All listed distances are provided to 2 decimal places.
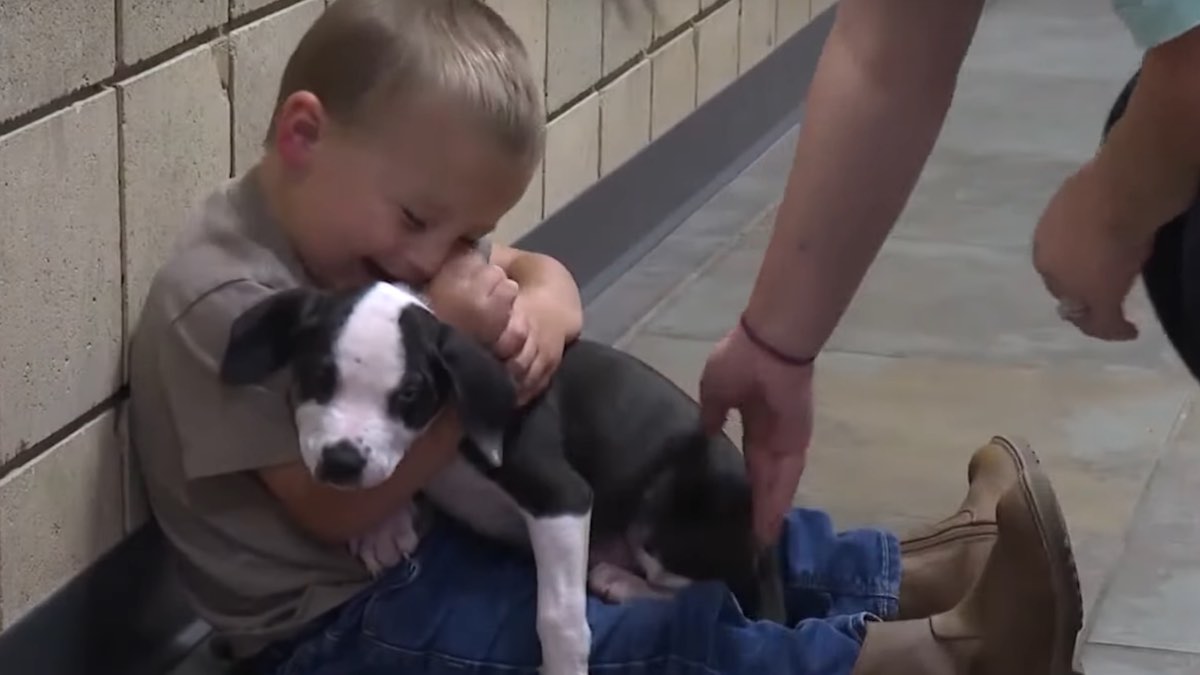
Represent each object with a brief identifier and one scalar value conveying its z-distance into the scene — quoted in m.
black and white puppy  2.54
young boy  2.63
